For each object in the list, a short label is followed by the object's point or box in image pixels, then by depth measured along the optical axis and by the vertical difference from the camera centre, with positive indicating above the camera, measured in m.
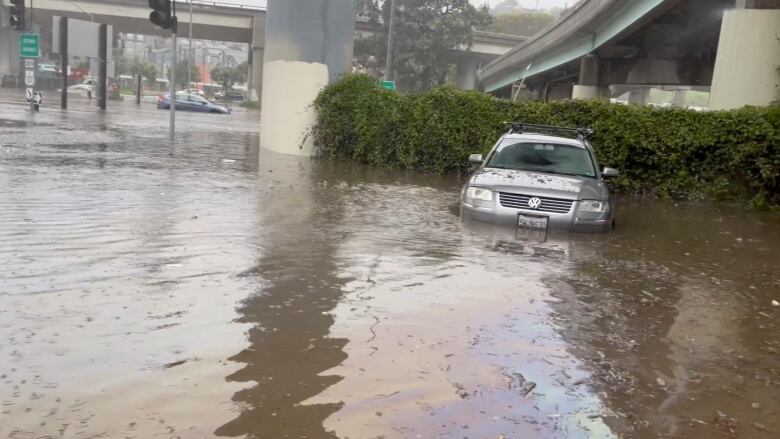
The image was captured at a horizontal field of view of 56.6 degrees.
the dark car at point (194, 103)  51.25 -1.51
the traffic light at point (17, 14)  28.16 +2.03
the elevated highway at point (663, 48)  17.48 +2.91
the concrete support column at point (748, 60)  17.33 +1.66
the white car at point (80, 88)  69.50 -1.63
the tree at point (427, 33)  58.53 +5.63
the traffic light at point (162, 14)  16.72 +1.47
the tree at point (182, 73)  113.39 +1.30
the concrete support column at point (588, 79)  35.62 +1.81
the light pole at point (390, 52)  36.04 +2.36
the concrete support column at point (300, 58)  19.69 +0.92
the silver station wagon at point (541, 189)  9.63 -1.04
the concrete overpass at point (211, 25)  66.12 +5.52
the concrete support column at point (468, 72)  77.00 +3.53
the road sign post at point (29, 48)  32.88 +0.88
